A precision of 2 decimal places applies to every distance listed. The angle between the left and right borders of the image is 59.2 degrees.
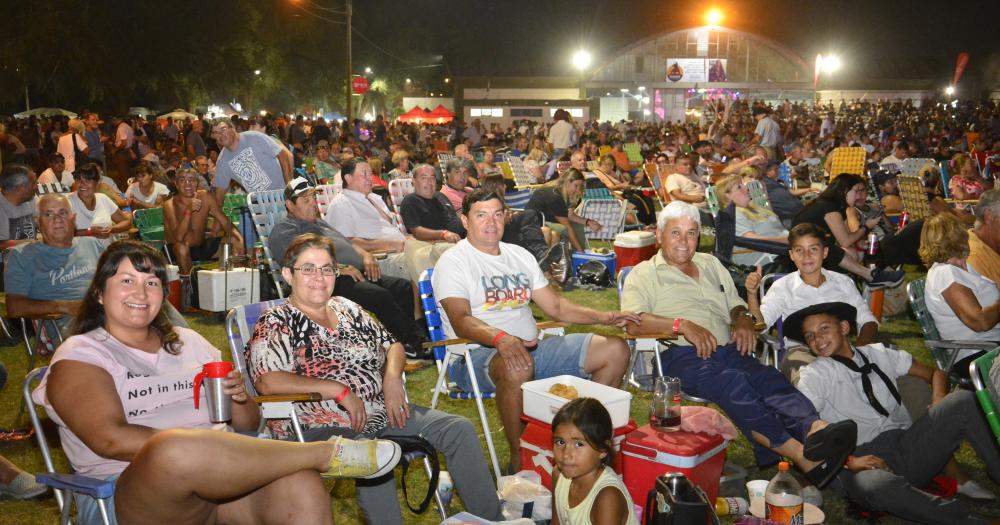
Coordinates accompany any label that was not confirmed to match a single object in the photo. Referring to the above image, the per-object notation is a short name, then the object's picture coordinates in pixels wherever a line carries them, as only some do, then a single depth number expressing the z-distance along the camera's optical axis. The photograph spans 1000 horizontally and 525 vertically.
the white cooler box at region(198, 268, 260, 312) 7.68
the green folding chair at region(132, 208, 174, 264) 9.42
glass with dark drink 4.07
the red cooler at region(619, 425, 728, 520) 3.81
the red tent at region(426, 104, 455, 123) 41.94
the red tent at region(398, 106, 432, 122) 41.28
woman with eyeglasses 3.73
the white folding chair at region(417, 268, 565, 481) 4.45
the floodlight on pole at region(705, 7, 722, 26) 57.22
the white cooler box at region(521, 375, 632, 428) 4.04
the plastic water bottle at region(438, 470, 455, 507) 4.18
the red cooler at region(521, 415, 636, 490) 4.10
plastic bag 3.95
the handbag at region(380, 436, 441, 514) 3.66
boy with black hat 3.98
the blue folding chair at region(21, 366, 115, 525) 2.93
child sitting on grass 3.31
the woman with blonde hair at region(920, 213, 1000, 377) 5.14
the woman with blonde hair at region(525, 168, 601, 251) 10.11
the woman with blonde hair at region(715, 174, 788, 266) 8.66
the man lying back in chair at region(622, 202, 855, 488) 4.17
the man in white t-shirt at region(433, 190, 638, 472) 4.48
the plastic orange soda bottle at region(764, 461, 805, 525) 3.67
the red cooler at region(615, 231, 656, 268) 9.42
